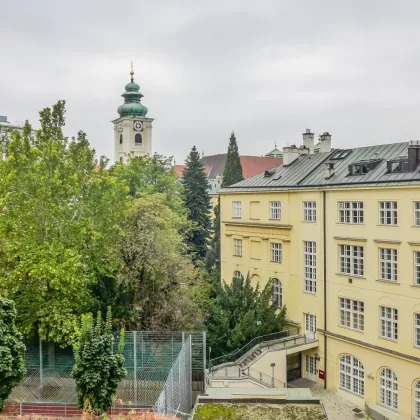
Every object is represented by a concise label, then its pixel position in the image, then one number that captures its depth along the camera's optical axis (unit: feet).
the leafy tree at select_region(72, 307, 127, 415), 51.47
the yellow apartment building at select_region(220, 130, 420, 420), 77.10
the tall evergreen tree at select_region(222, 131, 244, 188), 196.85
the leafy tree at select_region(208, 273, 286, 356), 89.61
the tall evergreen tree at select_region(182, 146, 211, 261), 179.32
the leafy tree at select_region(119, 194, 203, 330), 93.09
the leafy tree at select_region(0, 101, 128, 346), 74.49
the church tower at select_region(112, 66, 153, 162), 287.07
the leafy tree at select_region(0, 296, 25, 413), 48.11
